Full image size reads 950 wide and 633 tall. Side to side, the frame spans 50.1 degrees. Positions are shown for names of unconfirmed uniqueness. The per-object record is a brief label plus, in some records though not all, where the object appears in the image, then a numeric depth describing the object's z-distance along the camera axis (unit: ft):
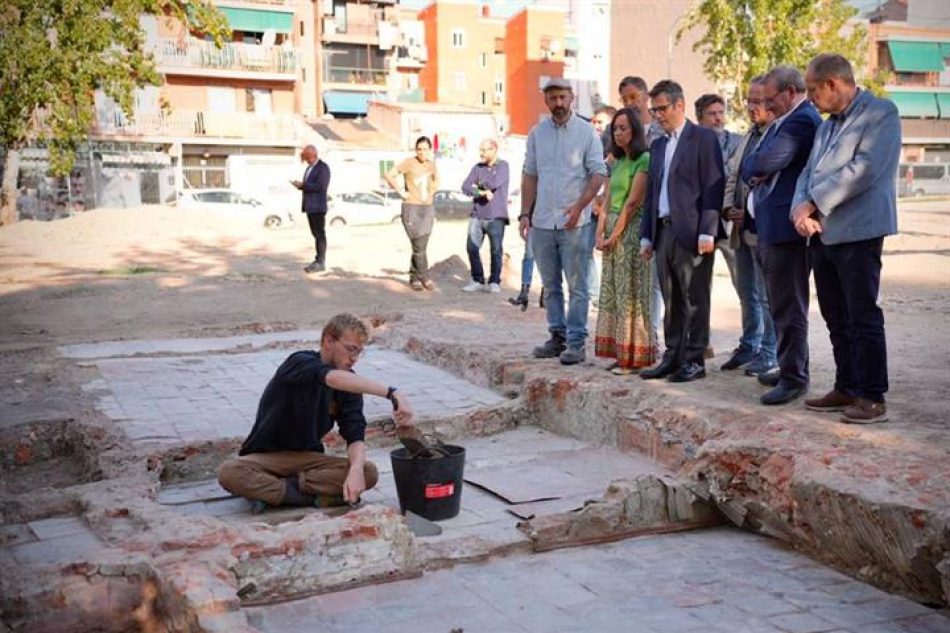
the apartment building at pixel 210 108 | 126.82
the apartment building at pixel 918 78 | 178.09
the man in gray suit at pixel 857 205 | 16.98
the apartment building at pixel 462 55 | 200.75
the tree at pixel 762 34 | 92.43
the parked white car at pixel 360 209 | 105.09
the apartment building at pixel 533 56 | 199.62
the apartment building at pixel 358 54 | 175.73
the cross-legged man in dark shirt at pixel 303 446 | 16.58
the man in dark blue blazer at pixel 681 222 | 21.34
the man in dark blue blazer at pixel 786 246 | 19.10
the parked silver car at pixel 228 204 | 102.94
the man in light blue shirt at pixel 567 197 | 24.23
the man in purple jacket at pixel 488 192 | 41.27
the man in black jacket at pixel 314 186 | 49.01
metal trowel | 15.78
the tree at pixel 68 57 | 72.13
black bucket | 16.22
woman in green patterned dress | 22.89
